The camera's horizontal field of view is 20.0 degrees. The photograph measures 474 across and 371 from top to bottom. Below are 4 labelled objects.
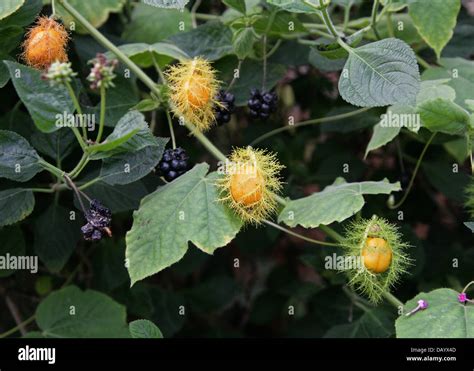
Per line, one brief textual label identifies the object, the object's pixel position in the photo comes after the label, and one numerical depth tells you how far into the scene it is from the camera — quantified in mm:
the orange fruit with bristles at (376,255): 821
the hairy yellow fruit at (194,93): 861
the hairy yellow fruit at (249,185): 818
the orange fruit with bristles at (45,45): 841
